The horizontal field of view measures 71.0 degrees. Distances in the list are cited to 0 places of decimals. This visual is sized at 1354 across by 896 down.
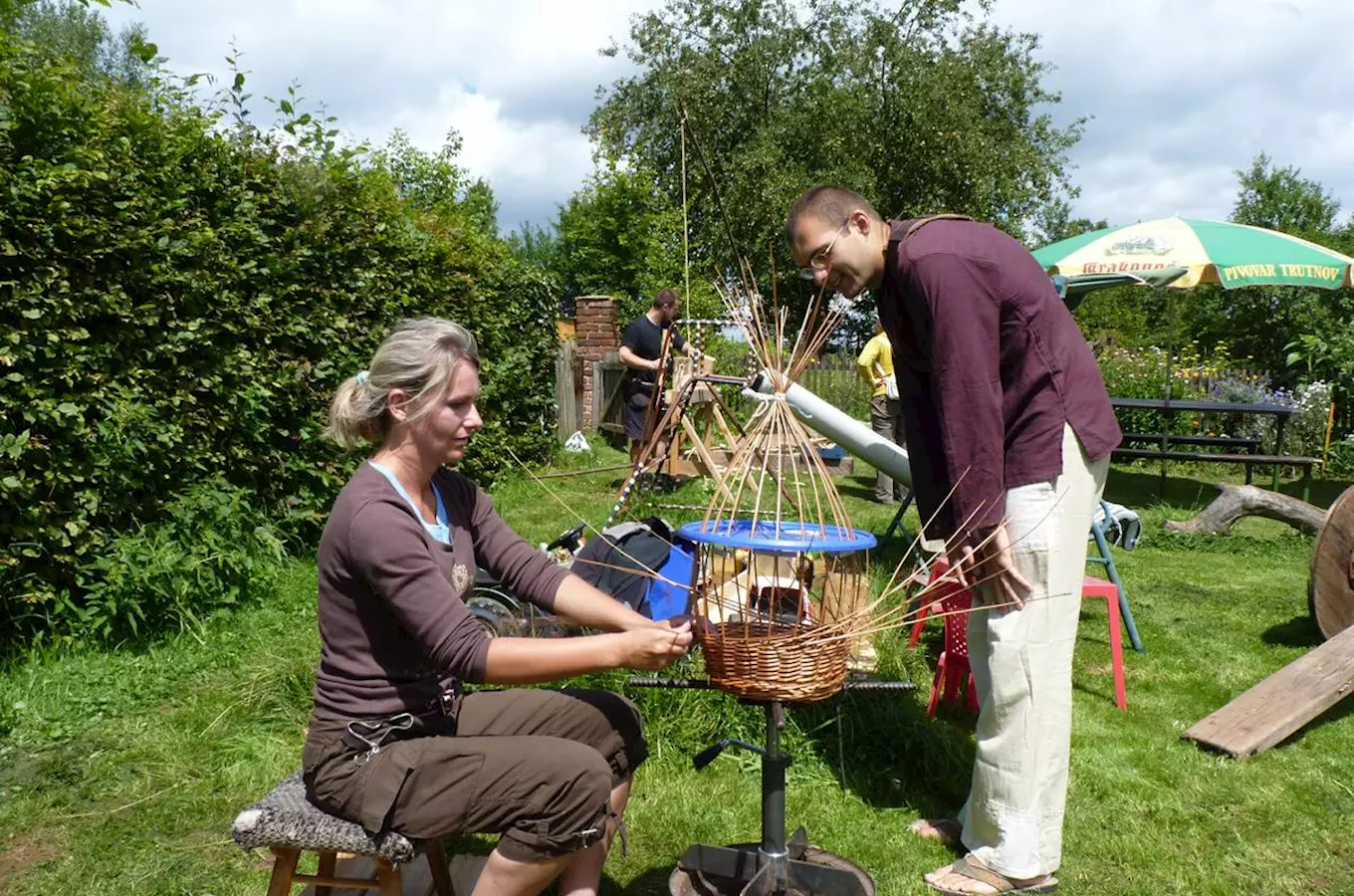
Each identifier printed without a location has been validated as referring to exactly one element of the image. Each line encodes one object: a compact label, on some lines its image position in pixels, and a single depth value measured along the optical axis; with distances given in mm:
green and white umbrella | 8031
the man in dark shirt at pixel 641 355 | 8148
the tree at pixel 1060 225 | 45938
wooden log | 7066
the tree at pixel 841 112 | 22406
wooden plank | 3643
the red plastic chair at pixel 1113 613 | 3992
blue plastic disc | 2266
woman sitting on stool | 1884
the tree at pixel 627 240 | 17672
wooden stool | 1874
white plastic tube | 2980
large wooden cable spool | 4398
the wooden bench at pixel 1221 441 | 9656
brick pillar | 12078
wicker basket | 2027
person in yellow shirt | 8734
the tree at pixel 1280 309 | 14295
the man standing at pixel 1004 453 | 2430
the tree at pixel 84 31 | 23169
